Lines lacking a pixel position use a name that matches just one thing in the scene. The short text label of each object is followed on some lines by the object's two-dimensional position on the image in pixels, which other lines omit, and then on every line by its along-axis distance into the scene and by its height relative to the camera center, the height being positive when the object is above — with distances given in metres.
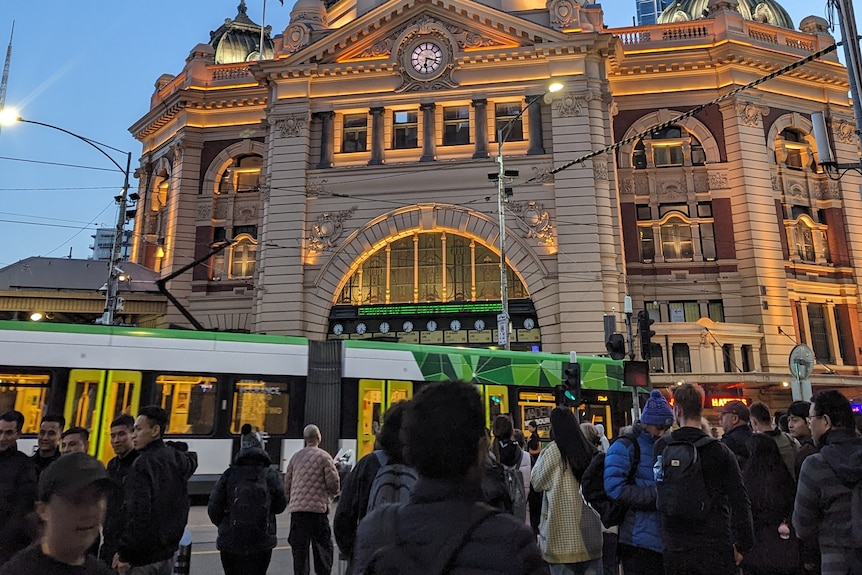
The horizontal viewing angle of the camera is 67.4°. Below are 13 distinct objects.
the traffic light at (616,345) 14.98 +1.84
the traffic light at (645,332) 16.66 +2.36
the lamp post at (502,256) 23.53 +6.33
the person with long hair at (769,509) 6.11 -0.79
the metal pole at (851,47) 11.78 +6.74
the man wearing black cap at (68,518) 2.75 -0.40
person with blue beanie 5.41 -0.54
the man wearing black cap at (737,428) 6.95 -0.03
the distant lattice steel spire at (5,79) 35.53 +19.29
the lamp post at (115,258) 23.34 +6.10
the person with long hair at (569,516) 5.92 -0.82
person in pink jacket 8.21 -0.95
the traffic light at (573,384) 15.03 +0.94
